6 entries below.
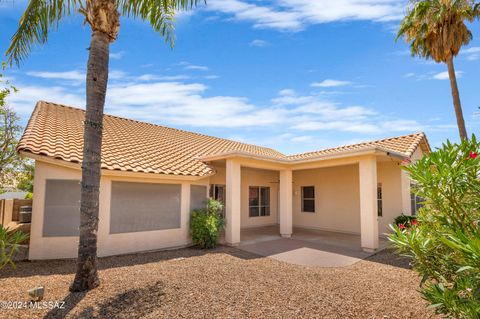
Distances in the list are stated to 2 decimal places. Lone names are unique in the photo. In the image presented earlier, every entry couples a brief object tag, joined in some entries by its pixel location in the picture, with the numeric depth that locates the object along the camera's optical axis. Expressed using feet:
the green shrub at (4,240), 14.99
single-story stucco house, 28.86
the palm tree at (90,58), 19.65
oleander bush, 10.34
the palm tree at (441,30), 44.42
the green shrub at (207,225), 34.88
